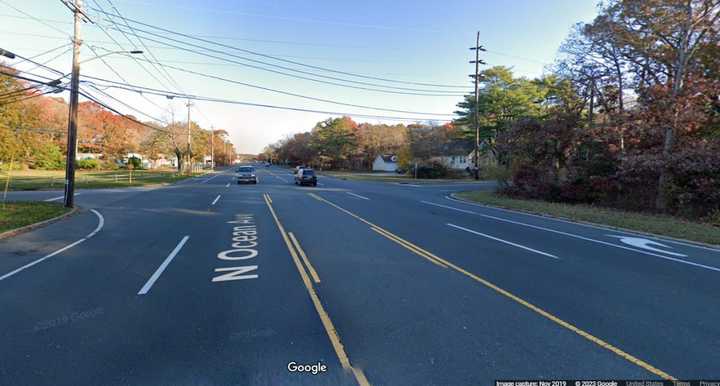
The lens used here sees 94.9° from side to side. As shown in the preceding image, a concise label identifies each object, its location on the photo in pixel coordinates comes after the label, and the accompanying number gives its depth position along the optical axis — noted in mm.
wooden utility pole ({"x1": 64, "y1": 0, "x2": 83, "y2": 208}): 13422
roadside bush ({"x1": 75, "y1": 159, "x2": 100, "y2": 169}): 54050
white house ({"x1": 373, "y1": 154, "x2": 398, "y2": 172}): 76269
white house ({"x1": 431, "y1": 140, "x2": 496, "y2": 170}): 47031
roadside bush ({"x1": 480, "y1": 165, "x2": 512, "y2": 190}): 20781
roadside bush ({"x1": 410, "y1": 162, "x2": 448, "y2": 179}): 43531
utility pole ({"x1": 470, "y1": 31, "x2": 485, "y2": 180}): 31050
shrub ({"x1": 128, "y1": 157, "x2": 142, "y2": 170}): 60406
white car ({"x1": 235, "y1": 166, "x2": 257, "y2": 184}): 29344
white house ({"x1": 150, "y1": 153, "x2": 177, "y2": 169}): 69212
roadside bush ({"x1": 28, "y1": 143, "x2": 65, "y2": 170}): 48375
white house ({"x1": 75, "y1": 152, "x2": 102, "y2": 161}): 63562
